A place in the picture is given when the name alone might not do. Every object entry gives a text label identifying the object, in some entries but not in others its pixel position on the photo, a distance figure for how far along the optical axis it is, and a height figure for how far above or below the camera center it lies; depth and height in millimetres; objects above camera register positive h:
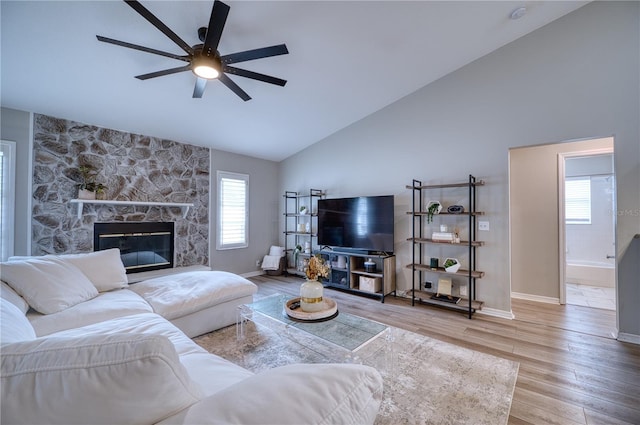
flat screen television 4120 -159
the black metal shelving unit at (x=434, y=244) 3398 -480
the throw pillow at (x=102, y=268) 2533 -561
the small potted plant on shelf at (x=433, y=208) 3658 +80
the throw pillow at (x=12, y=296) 1782 -588
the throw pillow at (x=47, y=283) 1954 -562
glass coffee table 1887 -936
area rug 1754 -1322
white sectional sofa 567 -425
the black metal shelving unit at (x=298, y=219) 5293 -131
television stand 4082 -986
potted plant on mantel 3621 +394
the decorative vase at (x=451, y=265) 3492 -690
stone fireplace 3463 +479
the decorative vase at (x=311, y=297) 2297 -739
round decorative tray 2184 -856
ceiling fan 1808 +1308
